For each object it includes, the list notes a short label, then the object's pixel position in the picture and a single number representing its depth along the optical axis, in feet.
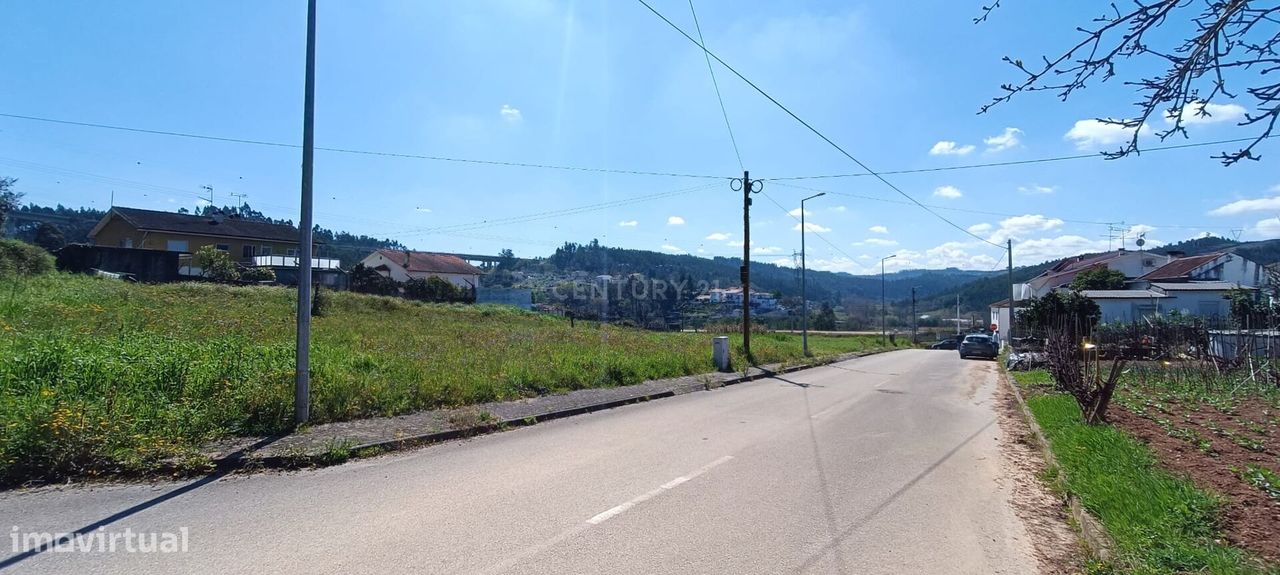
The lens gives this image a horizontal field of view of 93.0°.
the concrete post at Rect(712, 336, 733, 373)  65.98
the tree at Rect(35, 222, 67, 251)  160.25
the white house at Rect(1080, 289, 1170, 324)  134.92
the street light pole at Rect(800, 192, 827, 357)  102.09
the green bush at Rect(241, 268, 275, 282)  114.01
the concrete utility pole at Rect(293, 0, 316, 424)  26.48
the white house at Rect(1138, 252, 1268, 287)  153.79
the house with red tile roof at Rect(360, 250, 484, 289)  189.72
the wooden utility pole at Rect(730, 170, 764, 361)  75.72
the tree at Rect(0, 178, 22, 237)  103.55
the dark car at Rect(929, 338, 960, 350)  201.98
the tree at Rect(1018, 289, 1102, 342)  90.88
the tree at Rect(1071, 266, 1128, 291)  166.50
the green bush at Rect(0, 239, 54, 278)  78.28
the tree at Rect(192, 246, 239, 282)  105.29
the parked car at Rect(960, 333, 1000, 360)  117.80
